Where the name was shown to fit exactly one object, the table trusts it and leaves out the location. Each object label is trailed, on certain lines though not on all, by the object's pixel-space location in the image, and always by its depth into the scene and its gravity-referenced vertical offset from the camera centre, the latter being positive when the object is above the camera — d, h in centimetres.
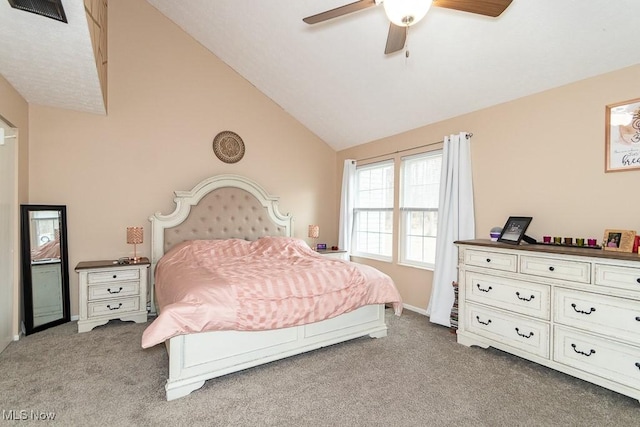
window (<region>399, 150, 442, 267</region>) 410 +2
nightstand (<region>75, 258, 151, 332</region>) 336 -93
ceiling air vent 188 +121
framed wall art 249 +59
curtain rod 358 +81
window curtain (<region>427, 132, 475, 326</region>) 357 -11
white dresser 216 -78
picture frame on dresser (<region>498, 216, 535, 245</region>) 290 -20
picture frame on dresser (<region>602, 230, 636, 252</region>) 234 -23
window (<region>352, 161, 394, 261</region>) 480 -6
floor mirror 322 -63
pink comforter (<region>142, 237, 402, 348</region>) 225 -68
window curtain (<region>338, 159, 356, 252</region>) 529 +12
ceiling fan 156 +109
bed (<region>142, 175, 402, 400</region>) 227 -92
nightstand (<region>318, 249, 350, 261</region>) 473 -68
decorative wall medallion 459 +90
